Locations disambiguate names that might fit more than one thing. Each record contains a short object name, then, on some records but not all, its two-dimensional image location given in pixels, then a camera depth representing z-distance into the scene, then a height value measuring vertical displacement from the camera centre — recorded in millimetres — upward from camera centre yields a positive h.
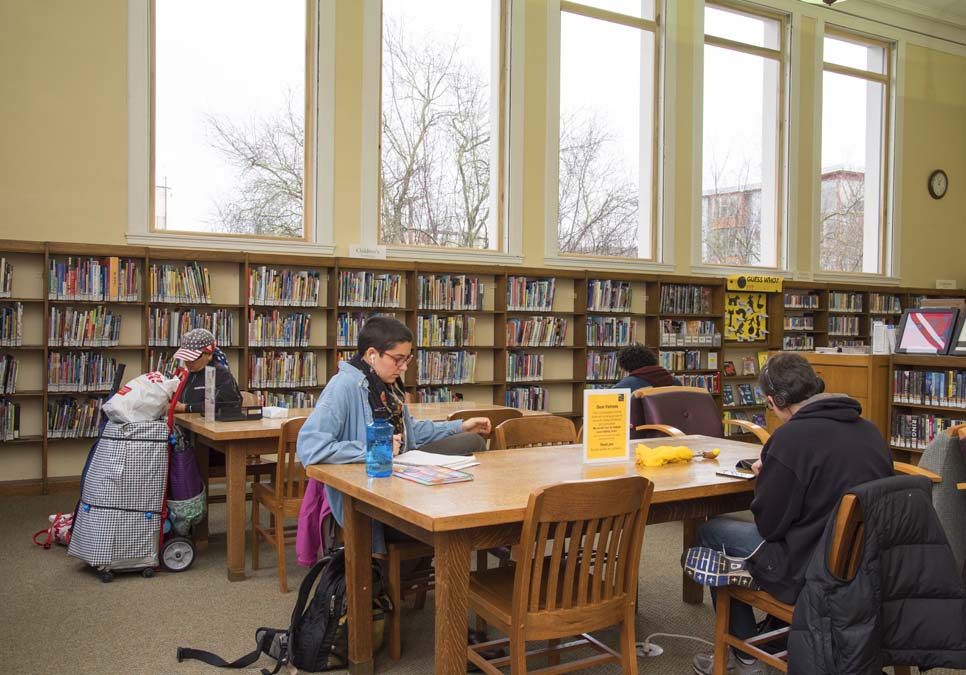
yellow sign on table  3086 -370
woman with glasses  2895 -283
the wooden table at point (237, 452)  3992 -635
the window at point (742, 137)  9625 +2391
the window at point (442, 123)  7750 +2041
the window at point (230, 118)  6766 +1833
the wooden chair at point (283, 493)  3834 -843
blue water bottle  2621 -401
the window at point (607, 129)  8688 +2236
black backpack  2891 -1086
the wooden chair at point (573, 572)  2164 -696
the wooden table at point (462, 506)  2189 -527
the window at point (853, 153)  10531 +2401
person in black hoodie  2375 -441
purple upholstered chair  4594 -461
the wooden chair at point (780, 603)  2123 -846
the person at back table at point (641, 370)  5129 -253
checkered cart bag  4012 -872
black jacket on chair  2090 -701
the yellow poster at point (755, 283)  9250 +567
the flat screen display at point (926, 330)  5809 +19
